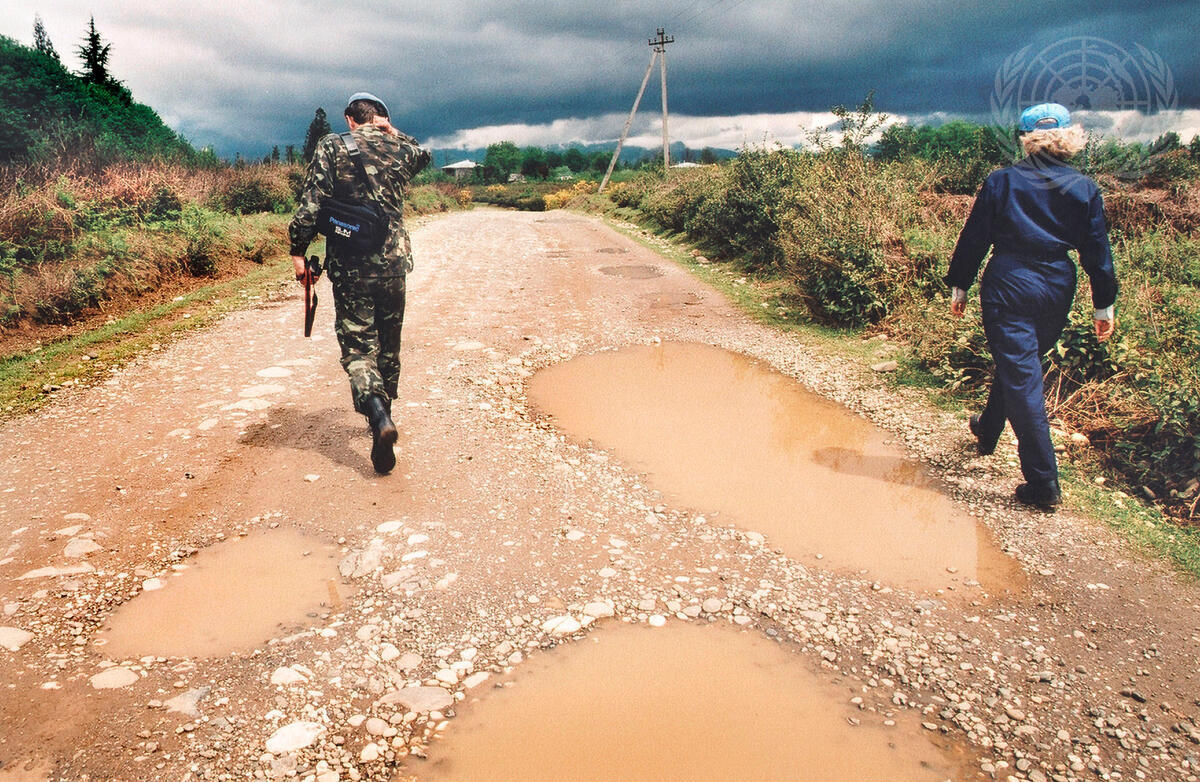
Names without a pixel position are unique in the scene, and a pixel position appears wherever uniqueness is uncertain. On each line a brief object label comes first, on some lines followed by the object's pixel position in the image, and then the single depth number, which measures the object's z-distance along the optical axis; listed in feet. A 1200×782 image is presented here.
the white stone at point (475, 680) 7.57
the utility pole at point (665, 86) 96.53
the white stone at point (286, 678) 7.48
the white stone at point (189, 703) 7.06
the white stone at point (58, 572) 9.27
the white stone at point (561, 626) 8.46
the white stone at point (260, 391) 16.33
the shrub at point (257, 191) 48.14
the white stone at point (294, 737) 6.64
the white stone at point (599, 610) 8.80
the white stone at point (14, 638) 7.99
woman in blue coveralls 11.30
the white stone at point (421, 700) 7.23
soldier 12.27
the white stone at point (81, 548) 9.83
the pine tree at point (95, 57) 86.74
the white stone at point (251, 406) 15.42
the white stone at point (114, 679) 7.42
